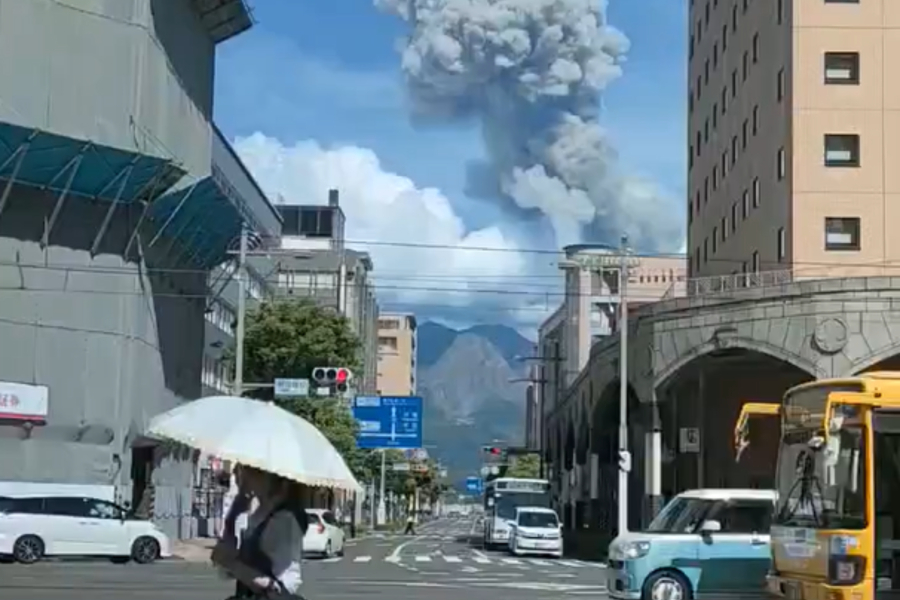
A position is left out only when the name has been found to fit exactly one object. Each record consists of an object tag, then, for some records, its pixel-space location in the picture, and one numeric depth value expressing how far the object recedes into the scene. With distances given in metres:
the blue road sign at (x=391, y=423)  66.12
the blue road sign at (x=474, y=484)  134.12
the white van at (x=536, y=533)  50.72
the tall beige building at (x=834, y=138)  50.50
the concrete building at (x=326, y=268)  110.50
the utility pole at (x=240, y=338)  45.66
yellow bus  15.02
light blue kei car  20.47
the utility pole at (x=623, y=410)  45.12
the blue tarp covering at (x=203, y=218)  48.28
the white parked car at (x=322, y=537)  43.66
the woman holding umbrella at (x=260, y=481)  9.24
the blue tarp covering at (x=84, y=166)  40.88
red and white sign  41.47
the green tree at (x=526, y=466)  135.50
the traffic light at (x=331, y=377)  42.44
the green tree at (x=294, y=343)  59.16
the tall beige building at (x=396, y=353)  178.75
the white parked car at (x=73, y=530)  34.97
